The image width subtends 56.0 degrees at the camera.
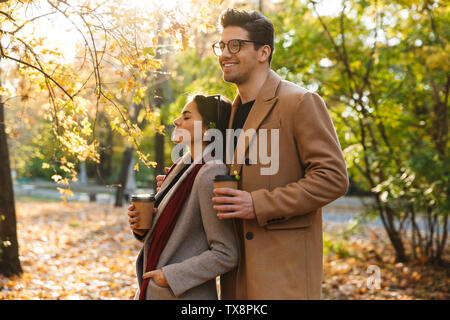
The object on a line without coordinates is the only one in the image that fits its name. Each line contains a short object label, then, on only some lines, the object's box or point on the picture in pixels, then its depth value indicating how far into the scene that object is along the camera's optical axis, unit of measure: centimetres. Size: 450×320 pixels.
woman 204
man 197
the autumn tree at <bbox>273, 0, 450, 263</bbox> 670
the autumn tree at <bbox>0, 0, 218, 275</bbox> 351
